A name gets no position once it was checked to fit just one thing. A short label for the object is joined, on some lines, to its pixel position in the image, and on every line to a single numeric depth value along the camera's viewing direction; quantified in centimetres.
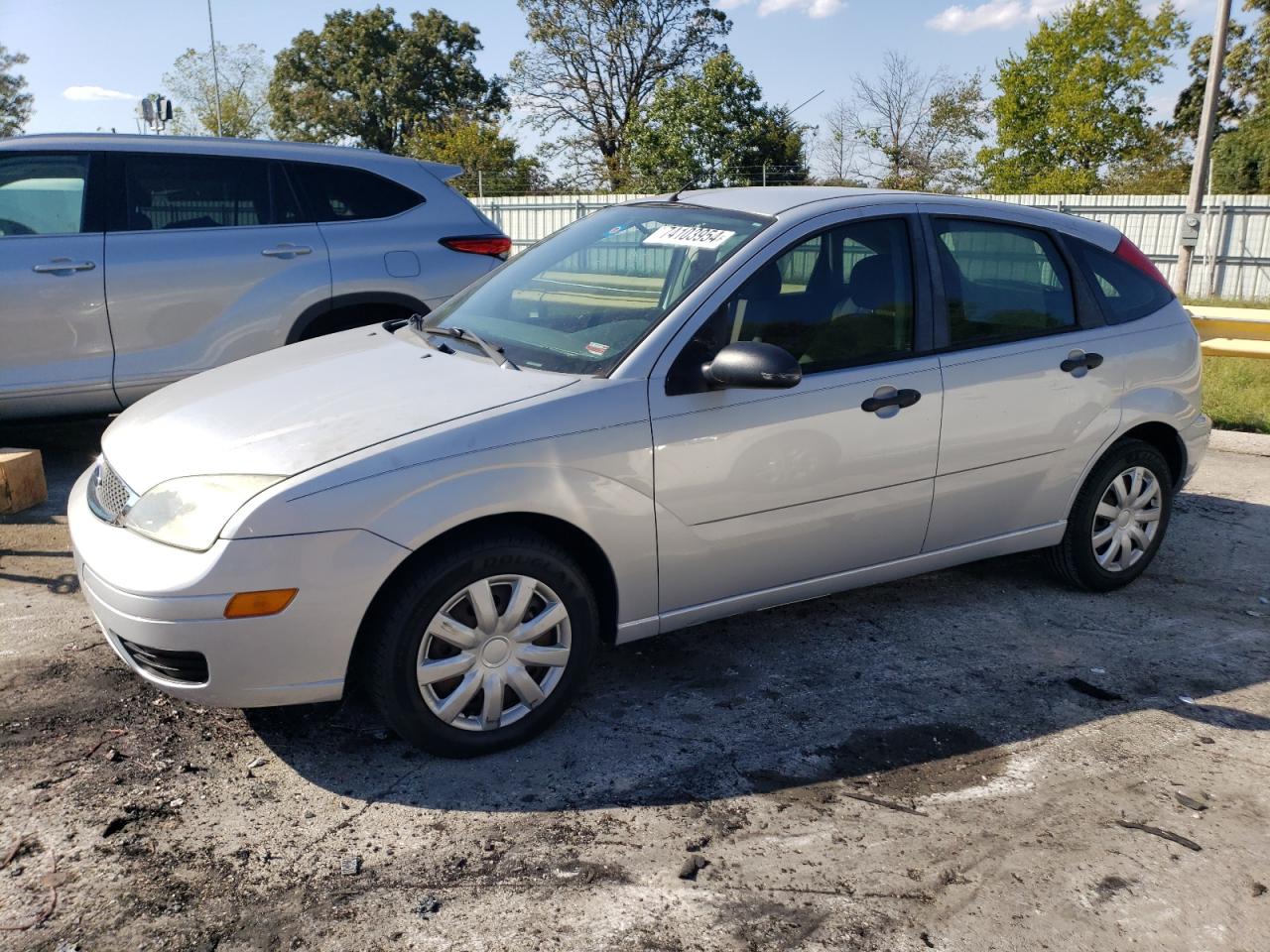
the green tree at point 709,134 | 2964
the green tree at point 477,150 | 3997
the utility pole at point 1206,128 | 2108
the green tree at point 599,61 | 4575
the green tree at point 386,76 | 5625
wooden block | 562
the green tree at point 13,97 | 6359
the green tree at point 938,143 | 3547
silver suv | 601
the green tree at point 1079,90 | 3744
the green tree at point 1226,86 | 4657
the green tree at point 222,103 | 5400
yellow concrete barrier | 810
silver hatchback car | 304
